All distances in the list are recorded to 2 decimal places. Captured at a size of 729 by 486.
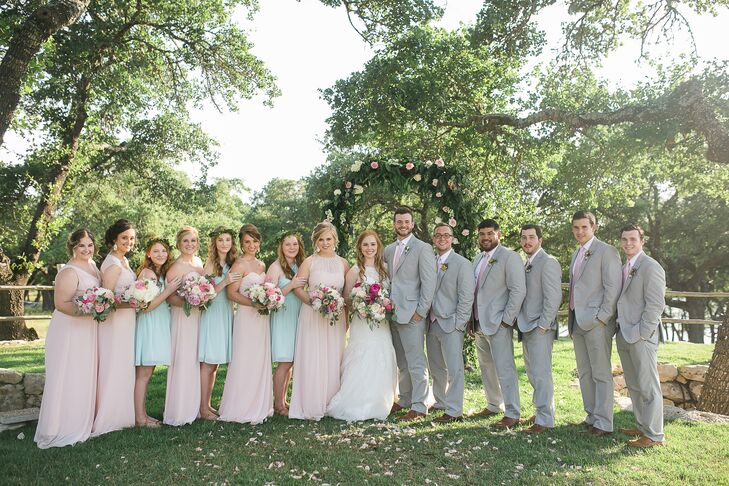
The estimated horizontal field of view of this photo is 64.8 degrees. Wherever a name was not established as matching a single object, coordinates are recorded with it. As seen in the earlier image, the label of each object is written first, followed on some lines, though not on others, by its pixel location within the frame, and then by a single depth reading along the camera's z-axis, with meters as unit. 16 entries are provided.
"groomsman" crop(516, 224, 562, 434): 6.54
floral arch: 8.79
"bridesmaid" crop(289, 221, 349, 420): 7.15
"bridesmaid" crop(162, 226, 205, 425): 6.82
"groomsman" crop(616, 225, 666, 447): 5.94
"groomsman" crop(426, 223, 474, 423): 7.06
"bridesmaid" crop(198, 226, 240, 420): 7.07
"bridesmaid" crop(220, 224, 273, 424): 7.01
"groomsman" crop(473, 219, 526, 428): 6.77
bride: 7.07
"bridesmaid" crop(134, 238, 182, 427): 6.68
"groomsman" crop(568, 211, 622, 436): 6.24
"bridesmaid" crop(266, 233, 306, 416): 7.29
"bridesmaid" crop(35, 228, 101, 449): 6.11
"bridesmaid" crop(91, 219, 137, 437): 6.41
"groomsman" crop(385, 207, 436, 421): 7.18
